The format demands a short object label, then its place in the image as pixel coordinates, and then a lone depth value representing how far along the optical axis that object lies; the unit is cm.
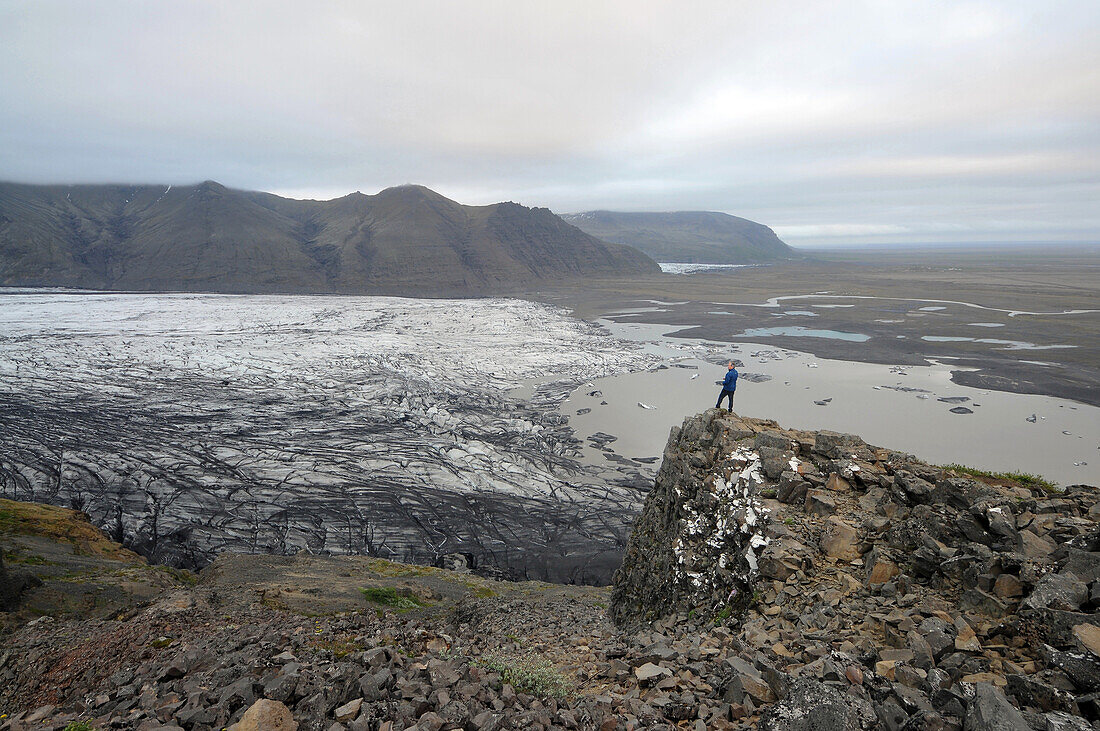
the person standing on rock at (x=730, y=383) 1321
